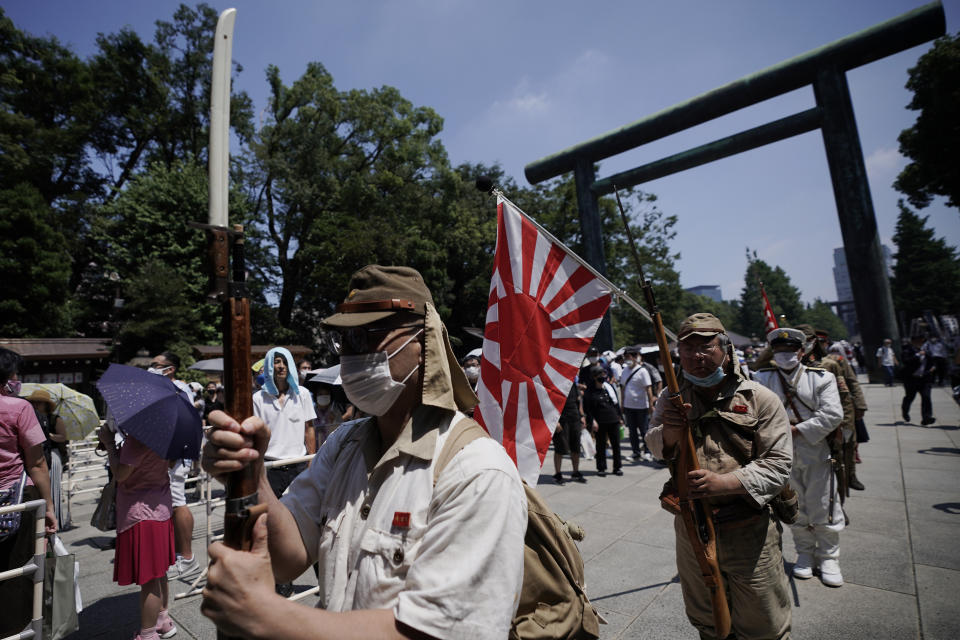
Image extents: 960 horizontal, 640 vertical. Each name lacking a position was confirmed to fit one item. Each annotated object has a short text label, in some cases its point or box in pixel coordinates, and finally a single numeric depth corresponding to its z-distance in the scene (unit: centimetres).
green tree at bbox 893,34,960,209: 2188
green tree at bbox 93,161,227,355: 2373
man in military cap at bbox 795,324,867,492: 509
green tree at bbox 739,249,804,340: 7369
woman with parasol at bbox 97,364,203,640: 321
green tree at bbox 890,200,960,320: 4419
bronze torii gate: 1418
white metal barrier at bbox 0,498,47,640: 295
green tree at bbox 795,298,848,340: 9469
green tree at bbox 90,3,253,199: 2867
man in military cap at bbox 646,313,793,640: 258
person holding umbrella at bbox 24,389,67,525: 465
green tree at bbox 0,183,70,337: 2117
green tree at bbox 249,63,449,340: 2686
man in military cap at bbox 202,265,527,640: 112
